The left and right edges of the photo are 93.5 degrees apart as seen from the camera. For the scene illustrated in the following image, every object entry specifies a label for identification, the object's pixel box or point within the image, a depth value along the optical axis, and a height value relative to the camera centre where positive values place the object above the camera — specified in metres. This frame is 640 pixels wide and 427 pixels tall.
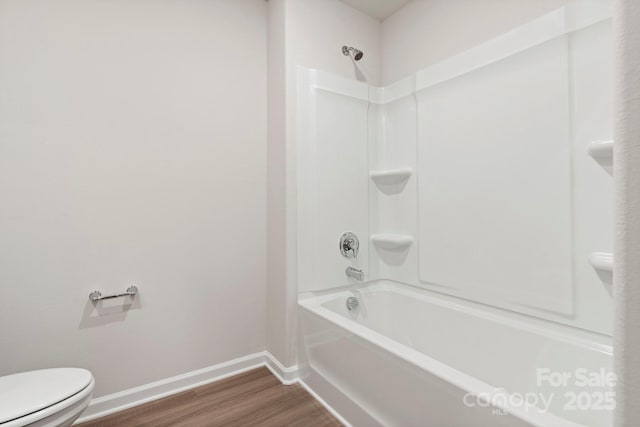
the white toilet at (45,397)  1.11 -0.71
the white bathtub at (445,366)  1.05 -0.71
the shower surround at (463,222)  1.32 -0.05
